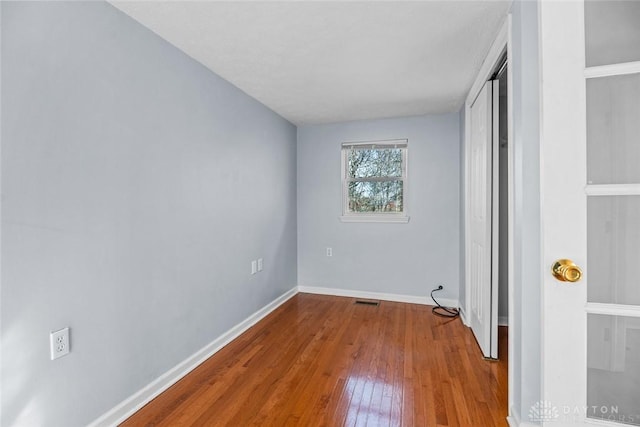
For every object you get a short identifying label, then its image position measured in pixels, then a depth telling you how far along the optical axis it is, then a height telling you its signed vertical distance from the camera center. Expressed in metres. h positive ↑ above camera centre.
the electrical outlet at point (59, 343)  1.36 -0.59
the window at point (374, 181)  3.76 +0.39
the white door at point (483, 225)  2.34 -0.12
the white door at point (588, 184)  1.06 +0.09
